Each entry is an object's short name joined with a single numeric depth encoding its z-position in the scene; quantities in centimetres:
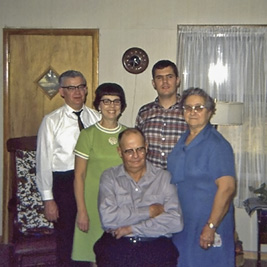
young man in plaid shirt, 282
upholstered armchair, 327
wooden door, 449
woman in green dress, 272
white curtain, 434
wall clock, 442
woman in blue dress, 237
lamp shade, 393
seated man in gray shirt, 247
